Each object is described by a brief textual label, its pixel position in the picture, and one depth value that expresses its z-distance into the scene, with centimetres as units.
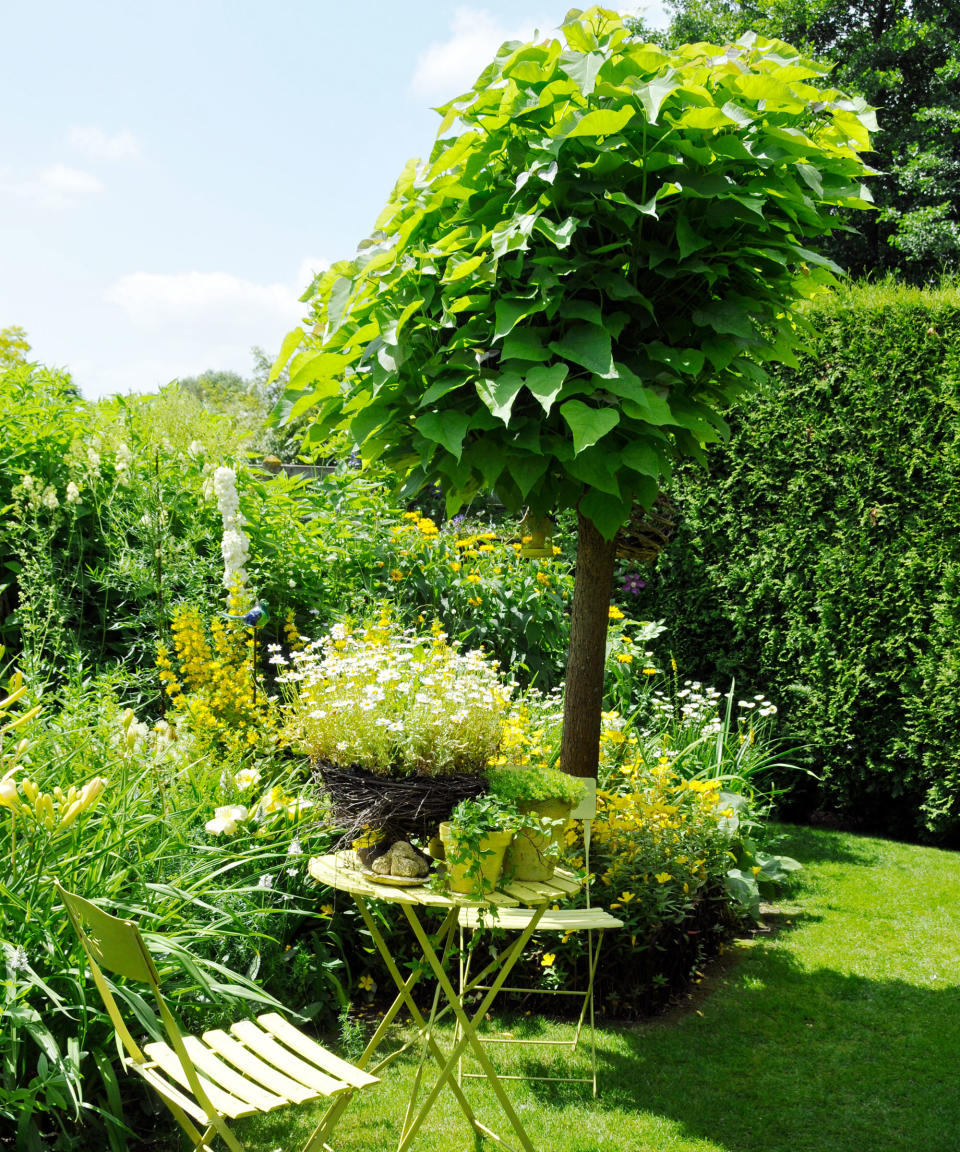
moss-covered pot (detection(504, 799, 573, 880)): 227
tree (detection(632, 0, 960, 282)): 1087
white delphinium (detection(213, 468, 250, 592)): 406
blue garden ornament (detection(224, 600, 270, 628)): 400
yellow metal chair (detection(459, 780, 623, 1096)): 253
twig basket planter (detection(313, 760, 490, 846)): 229
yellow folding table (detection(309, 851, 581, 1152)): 213
